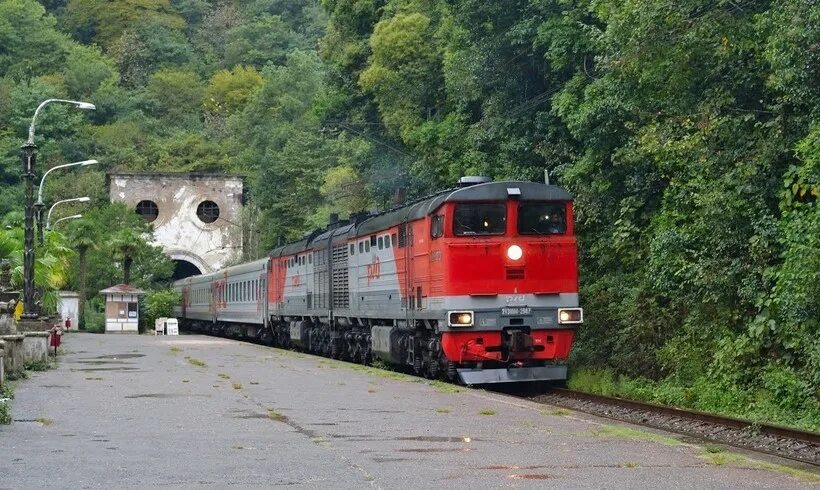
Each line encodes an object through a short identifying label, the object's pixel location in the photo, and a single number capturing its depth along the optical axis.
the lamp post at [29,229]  31.03
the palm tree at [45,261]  40.56
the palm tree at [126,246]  69.56
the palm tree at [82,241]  67.69
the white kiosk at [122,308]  60.78
